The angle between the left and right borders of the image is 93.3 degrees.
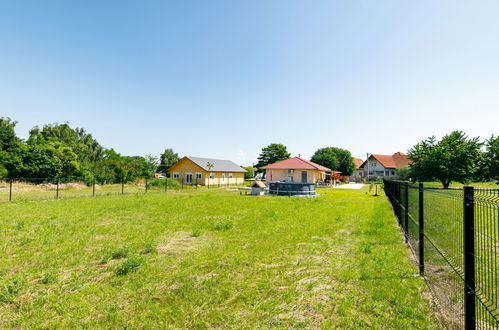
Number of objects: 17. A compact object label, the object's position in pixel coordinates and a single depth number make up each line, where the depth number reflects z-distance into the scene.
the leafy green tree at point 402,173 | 46.62
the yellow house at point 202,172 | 39.34
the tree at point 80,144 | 34.60
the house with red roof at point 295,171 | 37.59
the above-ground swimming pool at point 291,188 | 22.86
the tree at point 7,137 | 40.28
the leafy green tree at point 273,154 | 64.94
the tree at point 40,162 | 28.00
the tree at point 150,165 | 47.00
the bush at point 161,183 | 30.83
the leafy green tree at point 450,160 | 27.88
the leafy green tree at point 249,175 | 70.42
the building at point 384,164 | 64.69
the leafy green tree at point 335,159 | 61.97
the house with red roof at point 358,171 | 70.40
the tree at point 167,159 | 72.44
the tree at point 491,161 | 28.48
